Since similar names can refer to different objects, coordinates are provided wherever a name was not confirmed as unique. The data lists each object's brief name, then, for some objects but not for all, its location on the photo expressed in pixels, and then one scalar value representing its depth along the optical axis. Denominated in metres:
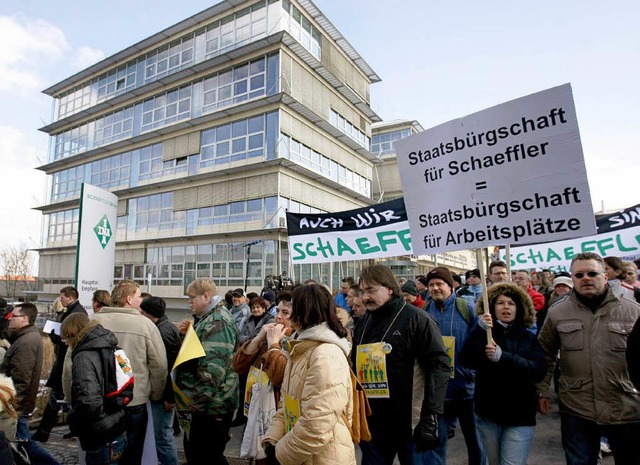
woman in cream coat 2.17
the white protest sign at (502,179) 3.17
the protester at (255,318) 6.14
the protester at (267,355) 3.10
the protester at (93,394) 3.13
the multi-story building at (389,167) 32.84
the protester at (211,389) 3.57
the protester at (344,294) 8.41
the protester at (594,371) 2.83
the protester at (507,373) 3.07
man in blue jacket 3.91
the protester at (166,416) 4.09
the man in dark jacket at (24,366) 4.32
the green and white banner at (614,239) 7.71
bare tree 49.59
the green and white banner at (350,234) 7.61
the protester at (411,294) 6.82
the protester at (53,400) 5.30
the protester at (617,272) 4.71
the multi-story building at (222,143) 22.67
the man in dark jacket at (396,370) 2.94
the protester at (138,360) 3.78
